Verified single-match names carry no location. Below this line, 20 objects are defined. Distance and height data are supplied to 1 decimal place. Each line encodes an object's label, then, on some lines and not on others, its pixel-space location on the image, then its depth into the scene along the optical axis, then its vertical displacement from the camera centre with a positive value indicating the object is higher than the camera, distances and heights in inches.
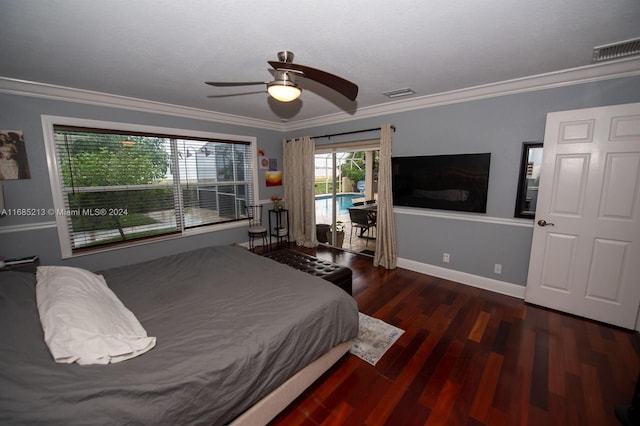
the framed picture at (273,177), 197.9 +3.5
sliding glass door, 188.7 -12.6
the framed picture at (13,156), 100.7 +10.7
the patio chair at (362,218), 187.7 -28.4
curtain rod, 148.6 +32.3
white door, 90.4 -13.8
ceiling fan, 67.3 +28.6
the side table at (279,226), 198.1 -36.6
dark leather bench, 103.5 -37.5
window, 116.9 +0.5
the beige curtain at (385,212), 149.0 -18.6
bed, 38.6 -33.7
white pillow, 45.3 -28.5
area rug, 83.8 -56.9
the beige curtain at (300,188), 190.5 -5.4
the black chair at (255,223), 181.9 -32.1
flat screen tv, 123.4 -0.1
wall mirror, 110.6 +0.3
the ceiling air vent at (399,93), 121.3 +43.9
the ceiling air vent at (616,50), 77.1 +42.1
